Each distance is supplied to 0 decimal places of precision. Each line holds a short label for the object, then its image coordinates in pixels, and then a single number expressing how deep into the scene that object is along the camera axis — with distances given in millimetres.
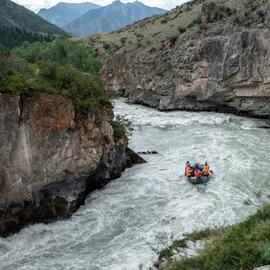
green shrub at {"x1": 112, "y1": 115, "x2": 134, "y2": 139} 19219
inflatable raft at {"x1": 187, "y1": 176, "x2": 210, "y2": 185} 18117
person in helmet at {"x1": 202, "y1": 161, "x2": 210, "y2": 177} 18594
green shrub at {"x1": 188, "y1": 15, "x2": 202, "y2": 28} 43281
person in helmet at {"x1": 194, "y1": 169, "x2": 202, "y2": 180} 18141
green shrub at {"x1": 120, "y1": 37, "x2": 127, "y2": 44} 56353
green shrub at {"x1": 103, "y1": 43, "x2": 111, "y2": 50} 59544
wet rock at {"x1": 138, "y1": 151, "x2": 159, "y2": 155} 23184
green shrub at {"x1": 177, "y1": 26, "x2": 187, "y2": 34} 44312
